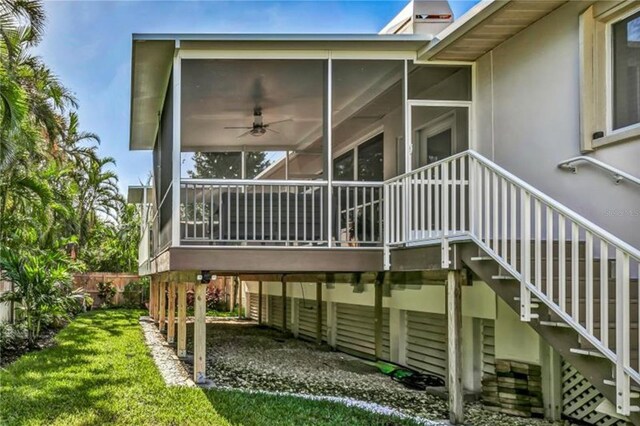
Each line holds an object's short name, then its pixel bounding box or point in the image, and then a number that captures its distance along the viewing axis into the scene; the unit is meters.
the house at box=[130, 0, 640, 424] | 5.53
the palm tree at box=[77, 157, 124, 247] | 26.84
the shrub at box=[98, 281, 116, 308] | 23.36
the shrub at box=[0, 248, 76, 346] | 11.10
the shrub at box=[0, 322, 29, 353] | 10.84
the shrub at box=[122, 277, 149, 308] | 23.67
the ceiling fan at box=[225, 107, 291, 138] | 11.41
